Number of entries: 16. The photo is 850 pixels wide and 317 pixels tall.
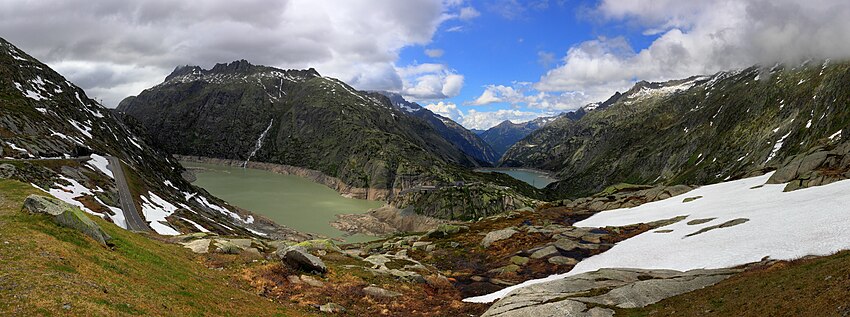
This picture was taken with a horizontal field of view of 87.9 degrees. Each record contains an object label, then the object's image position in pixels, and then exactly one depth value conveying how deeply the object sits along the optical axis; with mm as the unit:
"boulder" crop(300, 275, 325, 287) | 34812
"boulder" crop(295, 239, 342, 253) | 49094
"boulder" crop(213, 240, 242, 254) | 41325
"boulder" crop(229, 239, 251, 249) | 45762
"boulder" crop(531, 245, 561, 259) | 48469
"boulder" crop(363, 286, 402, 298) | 34625
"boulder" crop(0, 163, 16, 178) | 70938
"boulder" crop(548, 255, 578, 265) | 45494
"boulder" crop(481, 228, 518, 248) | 59484
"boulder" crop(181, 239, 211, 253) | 41125
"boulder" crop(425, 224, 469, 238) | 71375
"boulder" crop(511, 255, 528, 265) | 47500
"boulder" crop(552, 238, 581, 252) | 49938
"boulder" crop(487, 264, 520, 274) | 45250
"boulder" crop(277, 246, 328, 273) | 36938
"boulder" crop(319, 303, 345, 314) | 29953
